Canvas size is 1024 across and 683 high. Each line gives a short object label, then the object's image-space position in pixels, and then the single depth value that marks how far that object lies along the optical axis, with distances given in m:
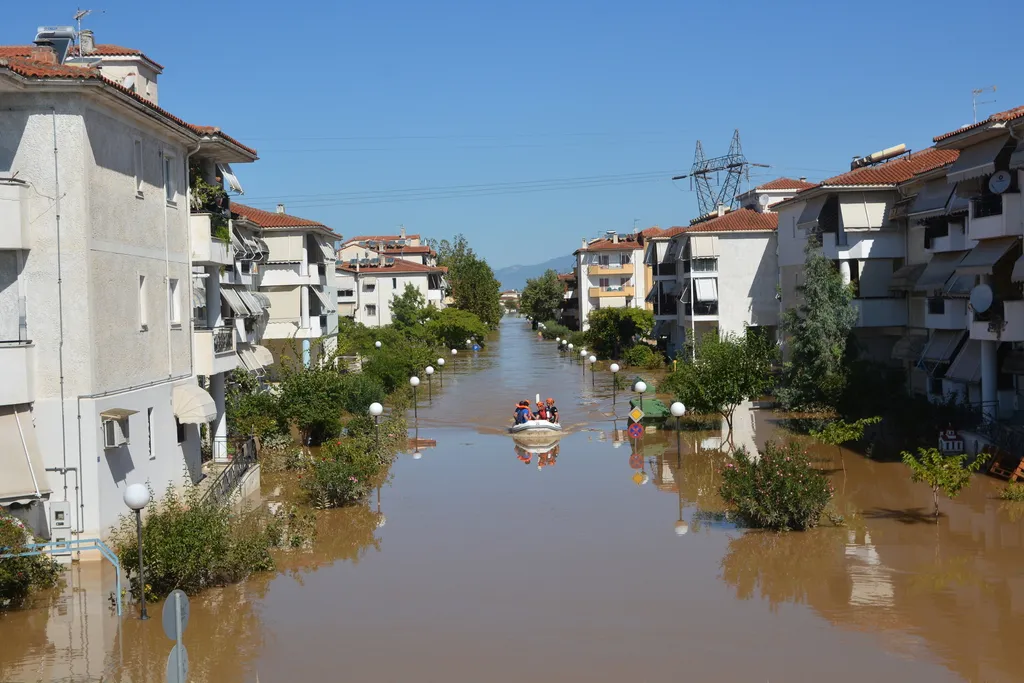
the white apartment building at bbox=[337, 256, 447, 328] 97.31
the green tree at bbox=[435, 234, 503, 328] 121.12
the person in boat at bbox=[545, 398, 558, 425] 38.84
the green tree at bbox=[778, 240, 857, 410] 36.62
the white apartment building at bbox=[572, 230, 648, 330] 98.44
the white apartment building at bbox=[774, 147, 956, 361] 39.75
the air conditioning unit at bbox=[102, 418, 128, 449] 19.14
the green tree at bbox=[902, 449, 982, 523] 21.56
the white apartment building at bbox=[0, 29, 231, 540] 18.20
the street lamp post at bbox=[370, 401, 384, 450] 30.32
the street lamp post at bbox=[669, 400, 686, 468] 28.83
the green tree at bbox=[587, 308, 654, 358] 78.69
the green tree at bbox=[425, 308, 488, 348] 89.38
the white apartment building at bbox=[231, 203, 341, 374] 47.22
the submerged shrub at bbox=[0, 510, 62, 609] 16.05
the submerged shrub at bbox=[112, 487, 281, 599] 16.70
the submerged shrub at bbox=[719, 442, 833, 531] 21.22
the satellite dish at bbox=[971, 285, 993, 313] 28.34
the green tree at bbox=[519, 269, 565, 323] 142.12
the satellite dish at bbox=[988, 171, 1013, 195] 27.05
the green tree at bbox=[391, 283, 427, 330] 88.00
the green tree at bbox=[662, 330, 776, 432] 34.12
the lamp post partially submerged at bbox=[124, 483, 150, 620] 14.83
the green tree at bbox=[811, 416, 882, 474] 27.45
